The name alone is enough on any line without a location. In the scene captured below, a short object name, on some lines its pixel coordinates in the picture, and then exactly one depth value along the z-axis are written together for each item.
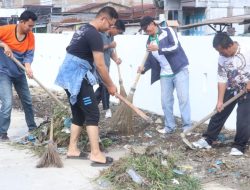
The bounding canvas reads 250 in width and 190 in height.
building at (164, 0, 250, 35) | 28.53
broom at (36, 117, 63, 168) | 5.63
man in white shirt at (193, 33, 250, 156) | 5.71
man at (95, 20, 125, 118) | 8.18
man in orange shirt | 6.83
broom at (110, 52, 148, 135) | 7.11
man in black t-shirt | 5.56
